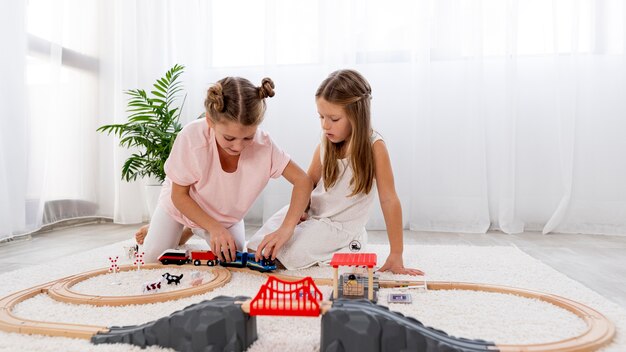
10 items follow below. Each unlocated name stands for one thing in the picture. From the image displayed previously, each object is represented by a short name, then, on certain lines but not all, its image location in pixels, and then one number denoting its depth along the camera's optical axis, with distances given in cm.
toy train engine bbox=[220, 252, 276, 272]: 164
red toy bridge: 90
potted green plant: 280
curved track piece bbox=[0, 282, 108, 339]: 105
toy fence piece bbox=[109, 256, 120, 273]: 160
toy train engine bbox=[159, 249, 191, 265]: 176
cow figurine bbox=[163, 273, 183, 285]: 149
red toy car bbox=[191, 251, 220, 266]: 172
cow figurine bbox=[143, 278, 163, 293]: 140
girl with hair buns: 156
